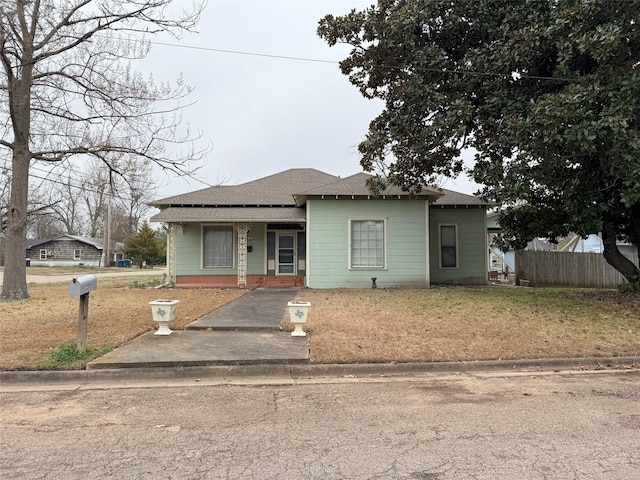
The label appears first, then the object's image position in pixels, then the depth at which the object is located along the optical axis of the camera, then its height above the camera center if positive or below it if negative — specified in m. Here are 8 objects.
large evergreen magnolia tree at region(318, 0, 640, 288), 8.79 +3.95
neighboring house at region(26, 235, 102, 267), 54.09 +1.06
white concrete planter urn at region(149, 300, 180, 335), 7.30 -0.92
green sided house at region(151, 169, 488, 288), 15.24 +0.79
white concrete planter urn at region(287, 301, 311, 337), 7.32 -0.93
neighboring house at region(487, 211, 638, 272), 26.39 +0.68
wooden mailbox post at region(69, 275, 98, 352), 5.95 -0.51
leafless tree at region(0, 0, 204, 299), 12.14 +4.61
